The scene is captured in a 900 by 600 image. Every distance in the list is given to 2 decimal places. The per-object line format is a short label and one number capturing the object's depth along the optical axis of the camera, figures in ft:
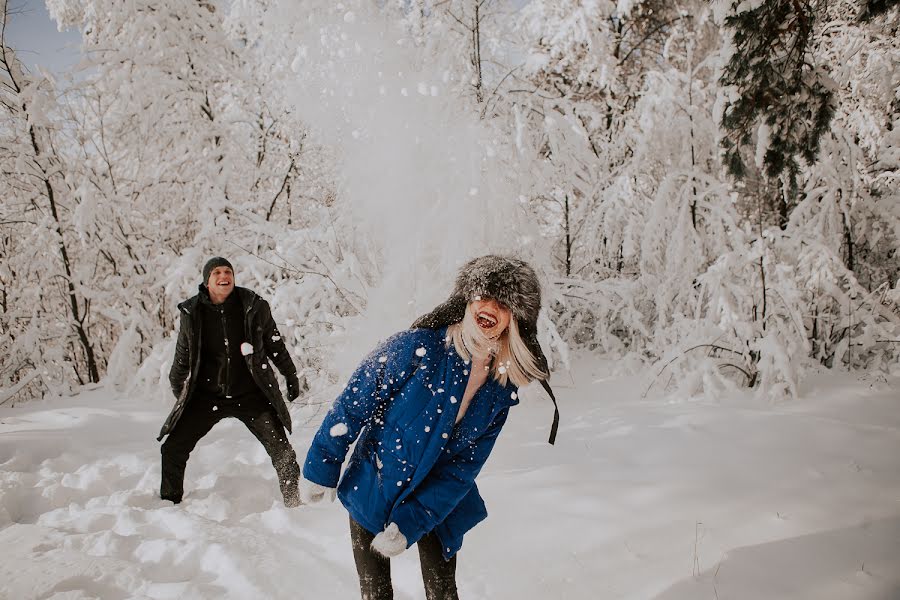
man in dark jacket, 10.64
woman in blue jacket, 5.15
